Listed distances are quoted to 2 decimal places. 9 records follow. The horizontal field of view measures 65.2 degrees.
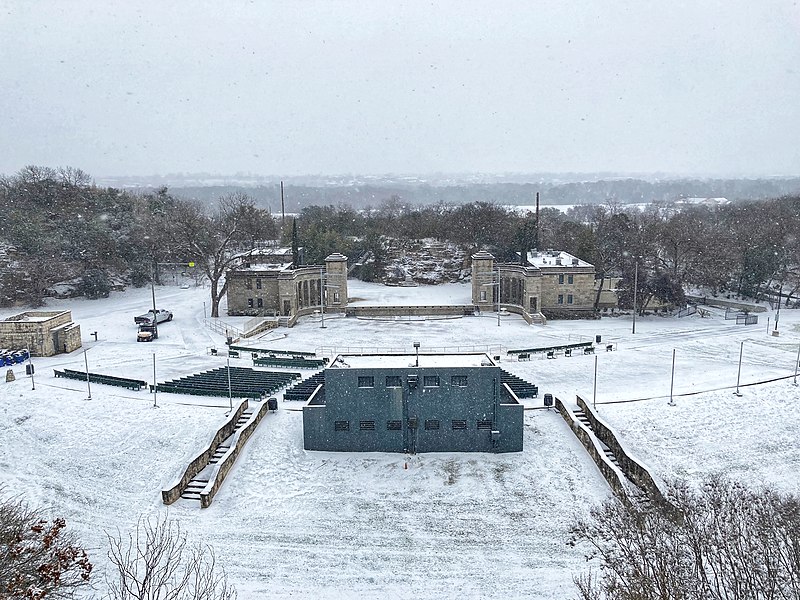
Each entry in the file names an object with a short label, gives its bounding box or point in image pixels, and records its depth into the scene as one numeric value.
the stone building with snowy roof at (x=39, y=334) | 41.66
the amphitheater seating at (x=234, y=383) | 33.75
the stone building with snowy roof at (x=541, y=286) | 55.00
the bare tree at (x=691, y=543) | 13.23
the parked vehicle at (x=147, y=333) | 45.78
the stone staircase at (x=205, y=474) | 23.89
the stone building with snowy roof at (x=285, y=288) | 54.84
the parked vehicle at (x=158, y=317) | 50.19
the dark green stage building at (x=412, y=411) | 27.73
